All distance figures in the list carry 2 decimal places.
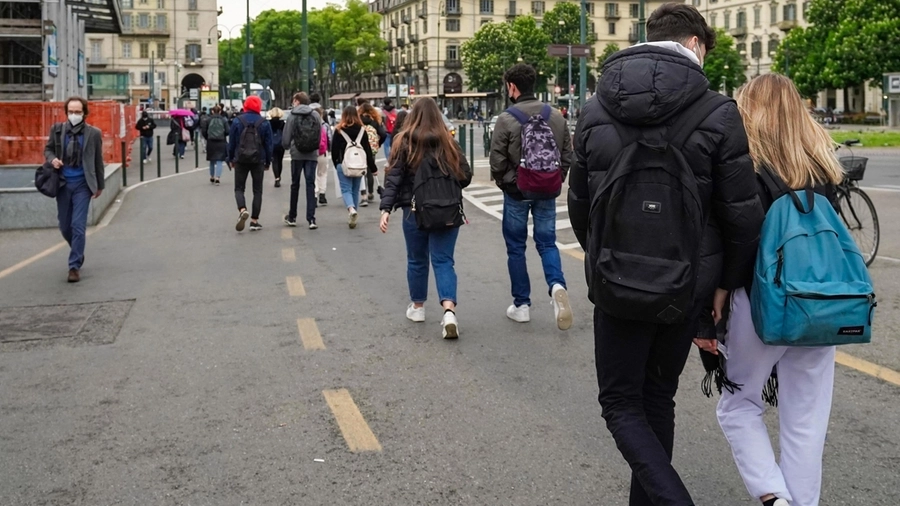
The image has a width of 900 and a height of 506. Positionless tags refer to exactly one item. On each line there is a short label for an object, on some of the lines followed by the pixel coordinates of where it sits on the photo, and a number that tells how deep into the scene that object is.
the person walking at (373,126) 16.42
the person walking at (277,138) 18.41
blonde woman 3.80
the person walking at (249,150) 14.20
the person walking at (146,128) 32.81
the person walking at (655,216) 3.49
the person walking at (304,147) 14.68
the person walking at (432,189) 7.58
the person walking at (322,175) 17.77
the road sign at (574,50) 26.98
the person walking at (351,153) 15.16
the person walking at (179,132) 34.22
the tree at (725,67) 90.94
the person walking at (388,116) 23.37
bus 42.97
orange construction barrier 20.42
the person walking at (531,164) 7.57
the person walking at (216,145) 23.39
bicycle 10.23
